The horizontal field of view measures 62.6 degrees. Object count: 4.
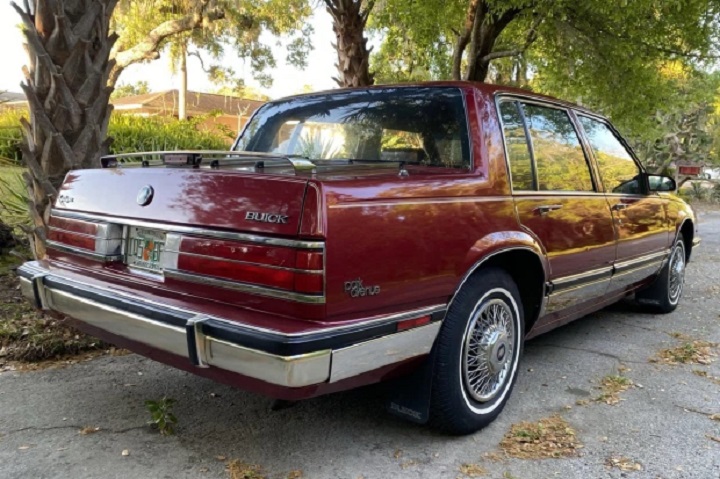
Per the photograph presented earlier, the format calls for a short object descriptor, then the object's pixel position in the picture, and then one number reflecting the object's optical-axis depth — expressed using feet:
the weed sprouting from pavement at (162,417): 10.04
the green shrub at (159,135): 33.69
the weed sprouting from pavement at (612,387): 12.01
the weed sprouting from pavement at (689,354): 14.64
